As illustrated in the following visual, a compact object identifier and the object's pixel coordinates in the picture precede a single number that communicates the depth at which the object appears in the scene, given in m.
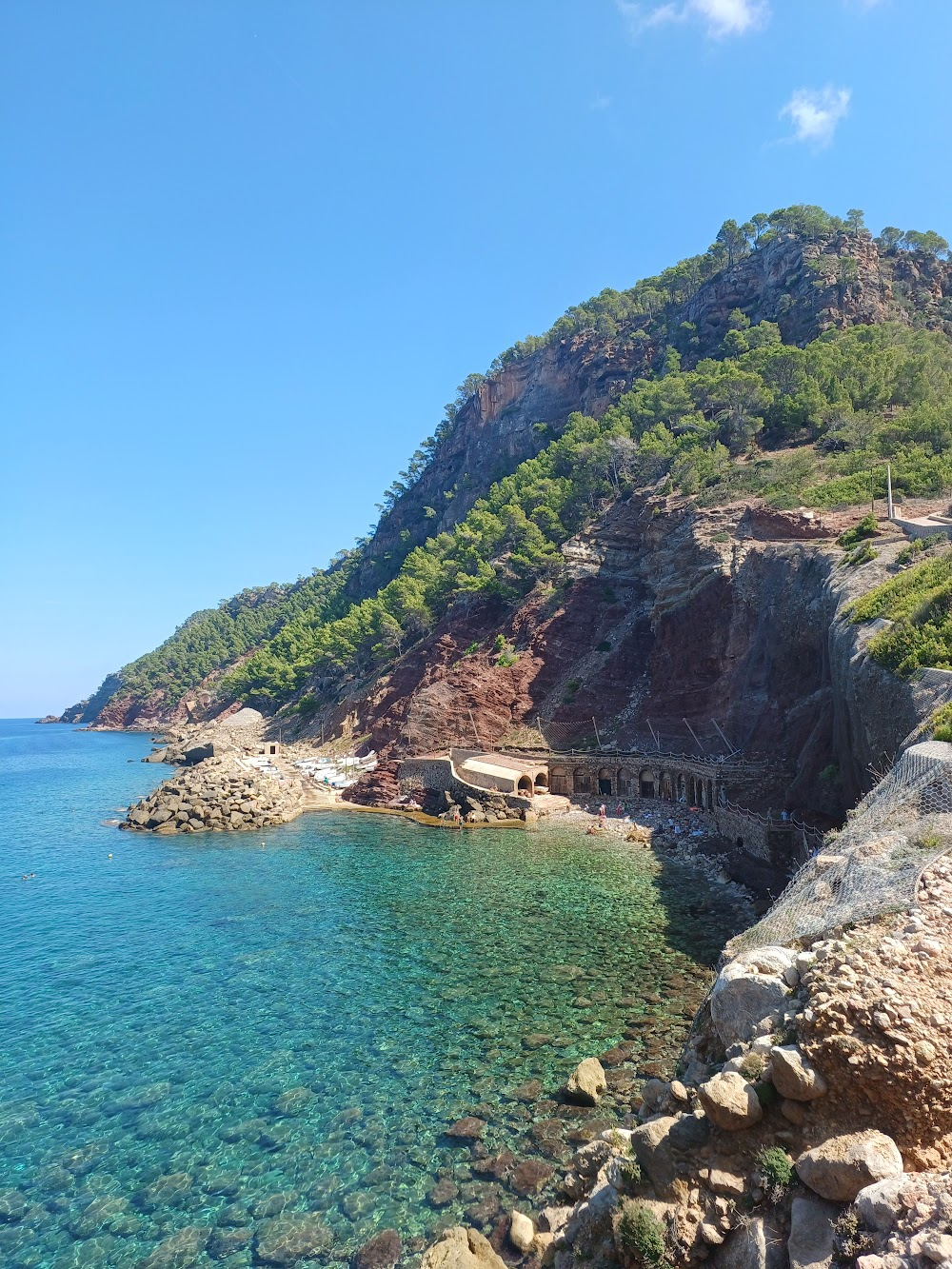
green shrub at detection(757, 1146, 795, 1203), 6.91
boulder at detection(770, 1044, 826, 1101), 7.26
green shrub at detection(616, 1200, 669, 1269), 7.27
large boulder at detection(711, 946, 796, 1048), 9.15
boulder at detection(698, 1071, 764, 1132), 7.59
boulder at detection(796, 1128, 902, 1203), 6.31
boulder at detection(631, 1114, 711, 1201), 7.78
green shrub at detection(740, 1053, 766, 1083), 7.94
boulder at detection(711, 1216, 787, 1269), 6.55
